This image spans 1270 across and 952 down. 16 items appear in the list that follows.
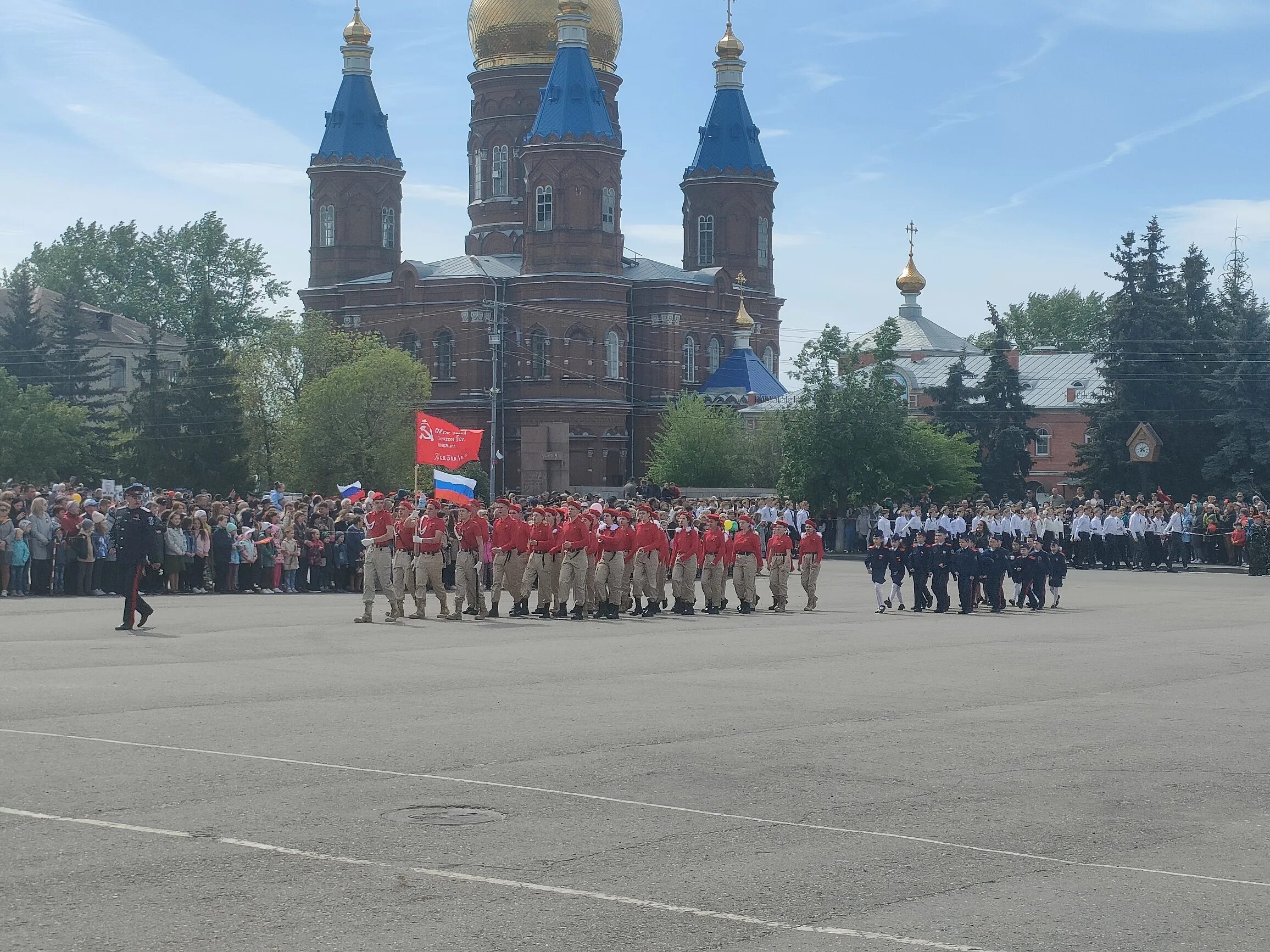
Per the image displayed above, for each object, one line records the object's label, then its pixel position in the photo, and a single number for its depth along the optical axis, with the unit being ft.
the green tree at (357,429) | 215.92
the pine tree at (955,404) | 238.48
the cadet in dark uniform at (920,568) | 88.63
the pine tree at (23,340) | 268.21
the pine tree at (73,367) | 263.49
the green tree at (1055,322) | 372.58
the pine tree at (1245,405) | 191.83
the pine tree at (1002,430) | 234.99
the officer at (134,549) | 67.15
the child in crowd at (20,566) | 85.25
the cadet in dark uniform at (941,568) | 88.99
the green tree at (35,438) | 214.69
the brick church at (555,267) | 247.29
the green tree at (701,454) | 224.94
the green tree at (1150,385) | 202.18
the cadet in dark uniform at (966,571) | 89.35
